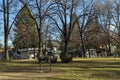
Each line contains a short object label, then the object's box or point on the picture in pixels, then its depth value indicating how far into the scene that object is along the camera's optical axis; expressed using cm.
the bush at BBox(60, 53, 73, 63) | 1622
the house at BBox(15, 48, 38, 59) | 4061
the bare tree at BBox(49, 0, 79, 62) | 2177
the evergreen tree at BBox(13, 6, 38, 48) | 3796
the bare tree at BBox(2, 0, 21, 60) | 2193
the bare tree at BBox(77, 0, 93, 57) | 2592
